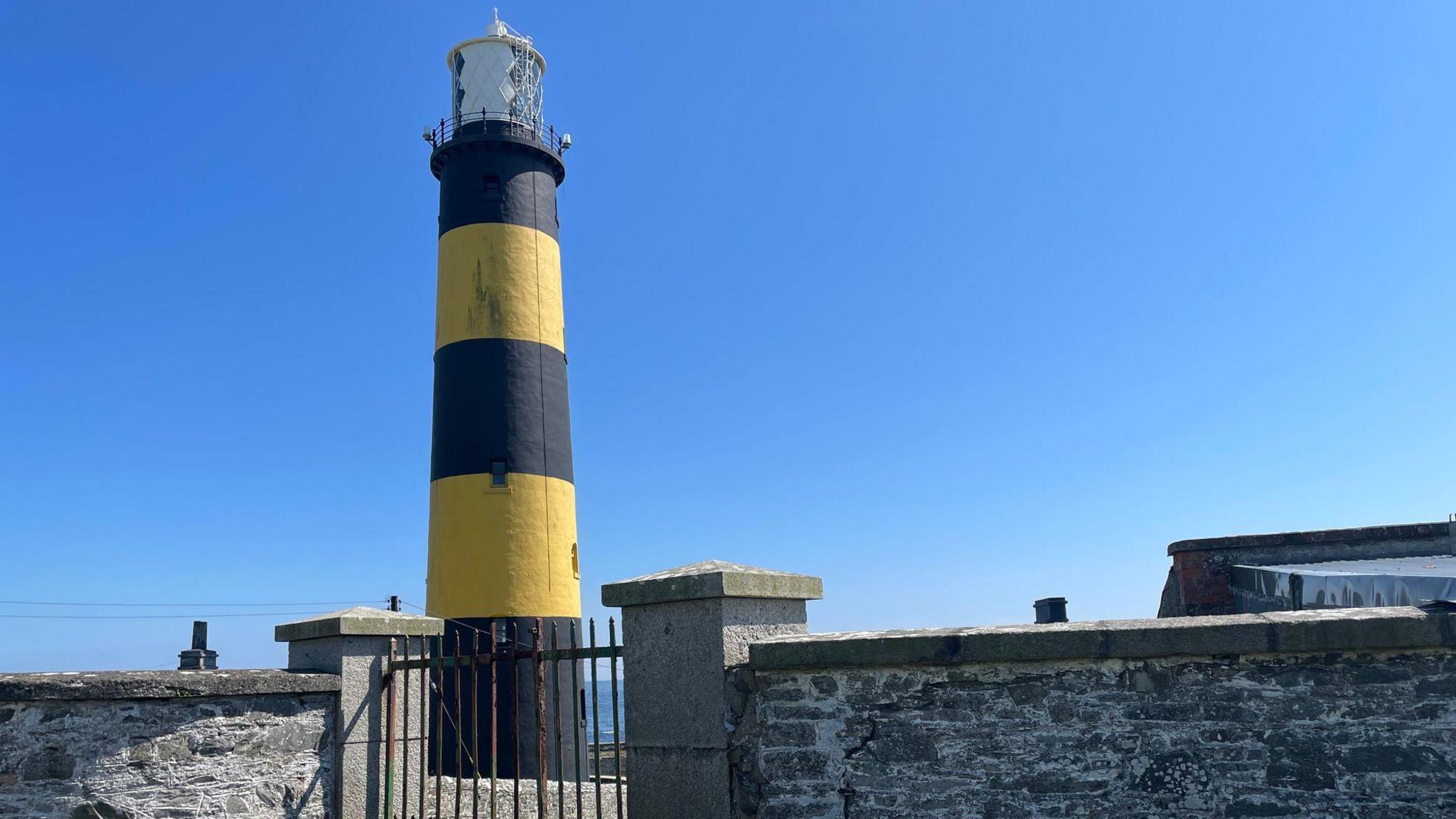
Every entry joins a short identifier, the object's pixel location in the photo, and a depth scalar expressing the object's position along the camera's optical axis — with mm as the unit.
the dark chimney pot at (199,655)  14187
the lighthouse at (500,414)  13695
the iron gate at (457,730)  5984
